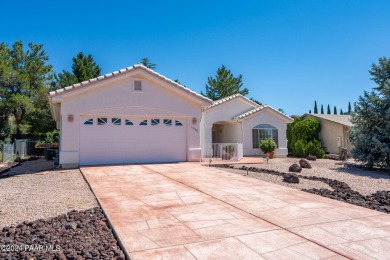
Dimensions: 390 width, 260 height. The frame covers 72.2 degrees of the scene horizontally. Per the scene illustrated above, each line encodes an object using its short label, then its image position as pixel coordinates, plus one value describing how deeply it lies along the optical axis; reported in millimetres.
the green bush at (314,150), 22984
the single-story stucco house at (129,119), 13008
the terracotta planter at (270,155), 19669
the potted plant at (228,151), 16884
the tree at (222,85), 44188
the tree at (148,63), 46469
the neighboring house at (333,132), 24312
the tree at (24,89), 26062
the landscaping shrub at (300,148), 23266
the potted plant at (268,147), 19422
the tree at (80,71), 32750
